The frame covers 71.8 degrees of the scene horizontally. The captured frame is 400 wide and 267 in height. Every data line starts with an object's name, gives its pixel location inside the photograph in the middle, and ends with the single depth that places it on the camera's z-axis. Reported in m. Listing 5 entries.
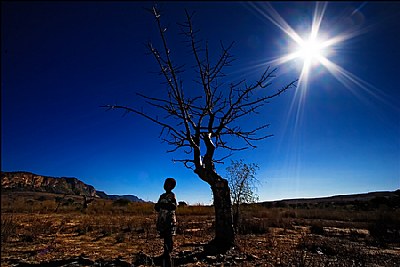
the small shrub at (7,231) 7.38
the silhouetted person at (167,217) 5.05
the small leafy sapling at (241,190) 11.14
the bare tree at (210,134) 6.56
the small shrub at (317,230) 10.57
